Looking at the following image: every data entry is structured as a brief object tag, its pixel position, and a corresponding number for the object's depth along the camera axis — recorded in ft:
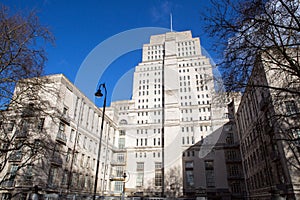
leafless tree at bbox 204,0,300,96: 24.98
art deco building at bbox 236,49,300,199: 56.29
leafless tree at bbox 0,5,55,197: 33.09
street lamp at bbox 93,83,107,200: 42.47
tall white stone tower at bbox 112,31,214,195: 130.00
